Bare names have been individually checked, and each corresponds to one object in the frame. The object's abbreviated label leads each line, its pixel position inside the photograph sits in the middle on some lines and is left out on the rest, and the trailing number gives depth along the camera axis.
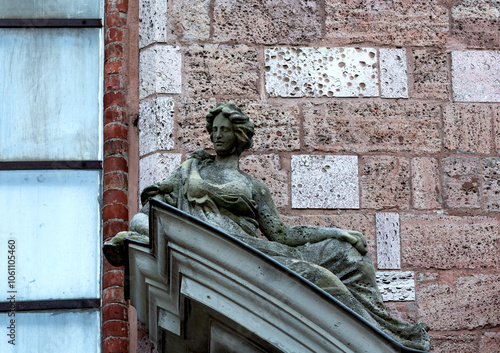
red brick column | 10.38
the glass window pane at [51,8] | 11.72
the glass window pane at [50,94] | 11.23
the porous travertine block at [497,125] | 10.99
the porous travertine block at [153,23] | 11.10
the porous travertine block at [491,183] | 10.74
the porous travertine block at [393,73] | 11.06
